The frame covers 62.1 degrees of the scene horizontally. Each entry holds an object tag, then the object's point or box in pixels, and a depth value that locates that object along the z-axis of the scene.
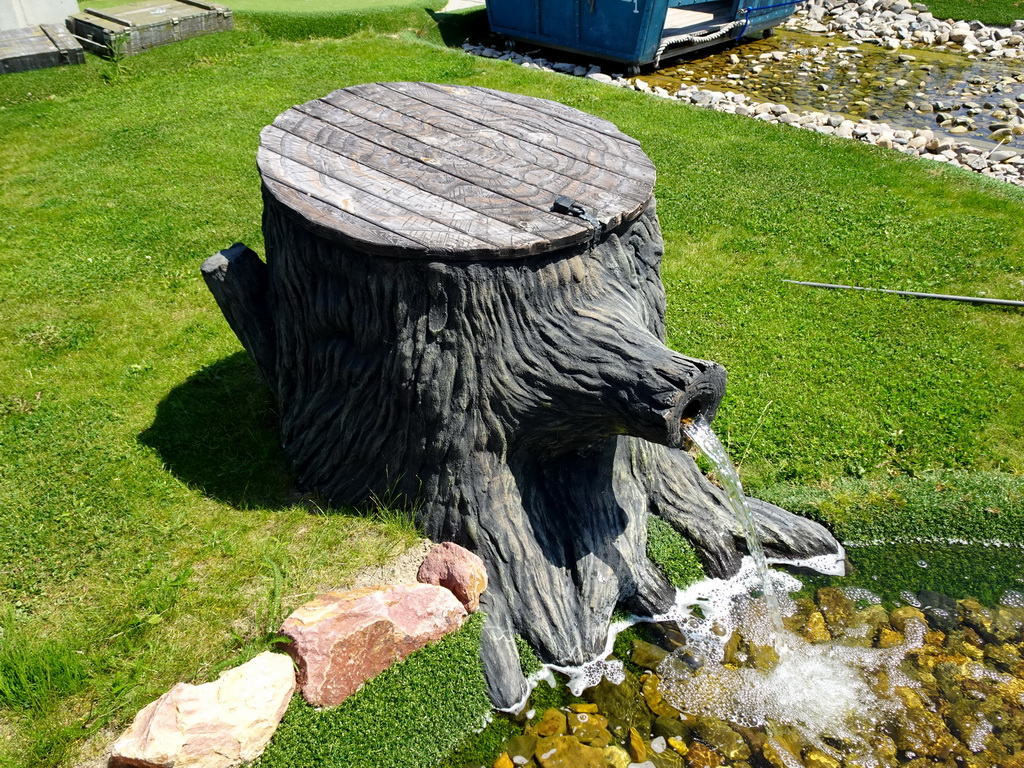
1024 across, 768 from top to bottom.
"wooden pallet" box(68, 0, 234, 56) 11.13
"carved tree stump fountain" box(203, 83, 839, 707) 3.48
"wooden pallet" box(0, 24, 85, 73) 10.53
